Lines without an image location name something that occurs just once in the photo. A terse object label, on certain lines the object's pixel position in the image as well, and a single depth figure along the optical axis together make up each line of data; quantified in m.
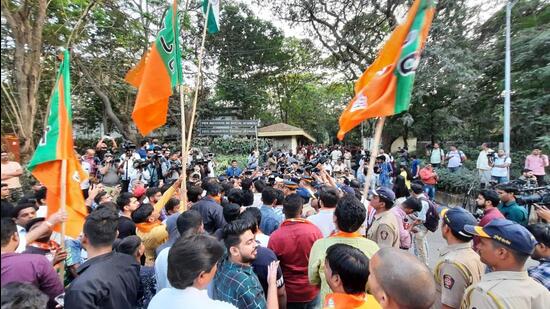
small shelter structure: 25.02
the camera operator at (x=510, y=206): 4.46
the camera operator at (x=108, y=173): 7.40
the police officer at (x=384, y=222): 3.42
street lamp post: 10.21
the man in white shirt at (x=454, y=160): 12.02
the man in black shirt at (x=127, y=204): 4.25
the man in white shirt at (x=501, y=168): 9.77
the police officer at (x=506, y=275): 1.96
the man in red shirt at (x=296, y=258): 3.00
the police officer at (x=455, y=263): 2.35
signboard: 18.81
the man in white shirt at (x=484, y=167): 10.36
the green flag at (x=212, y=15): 4.90
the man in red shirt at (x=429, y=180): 9.80
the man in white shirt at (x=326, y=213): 3.73
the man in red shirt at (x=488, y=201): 4.11
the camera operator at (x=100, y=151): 9.22
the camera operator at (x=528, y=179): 7.01
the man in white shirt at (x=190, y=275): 1.72
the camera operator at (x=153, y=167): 9.07
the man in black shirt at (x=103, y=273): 2.02
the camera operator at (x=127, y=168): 8.67
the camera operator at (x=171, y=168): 9.03
